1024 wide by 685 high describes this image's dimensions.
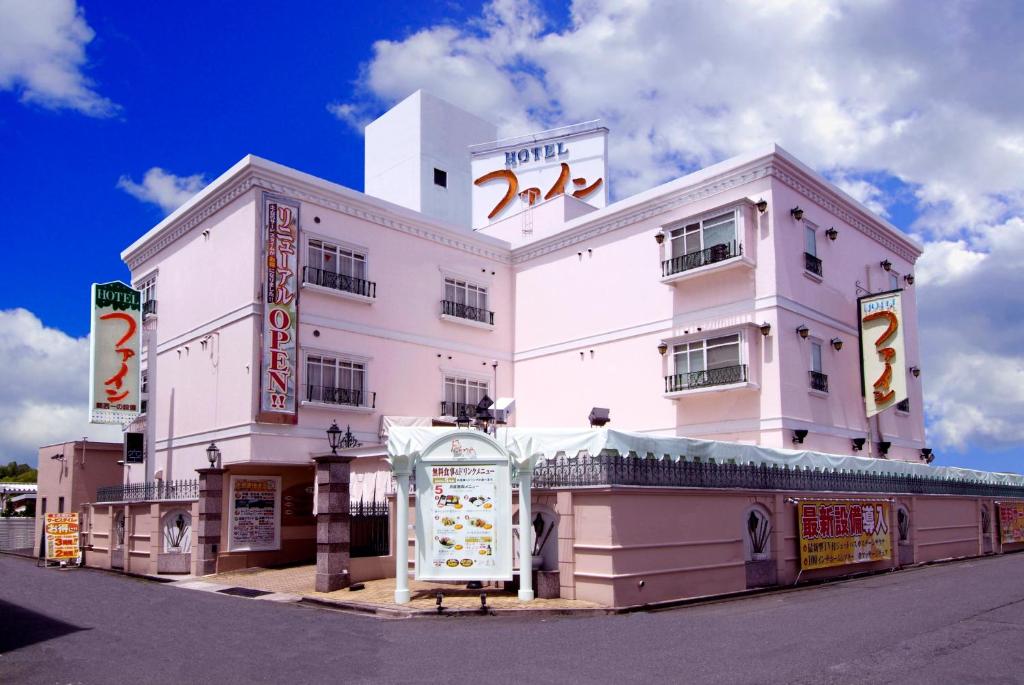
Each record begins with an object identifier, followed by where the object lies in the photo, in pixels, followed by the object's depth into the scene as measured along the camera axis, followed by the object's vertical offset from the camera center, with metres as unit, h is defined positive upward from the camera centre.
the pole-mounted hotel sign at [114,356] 27.03 +2.88
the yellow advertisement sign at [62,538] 26.97 -2.69
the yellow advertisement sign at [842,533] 19.86 -2.20
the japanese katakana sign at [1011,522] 30.31 -2.93
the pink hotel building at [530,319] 24.88 +3.94
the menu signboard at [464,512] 15.77 -1.20
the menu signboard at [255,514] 23.31 -1.77
